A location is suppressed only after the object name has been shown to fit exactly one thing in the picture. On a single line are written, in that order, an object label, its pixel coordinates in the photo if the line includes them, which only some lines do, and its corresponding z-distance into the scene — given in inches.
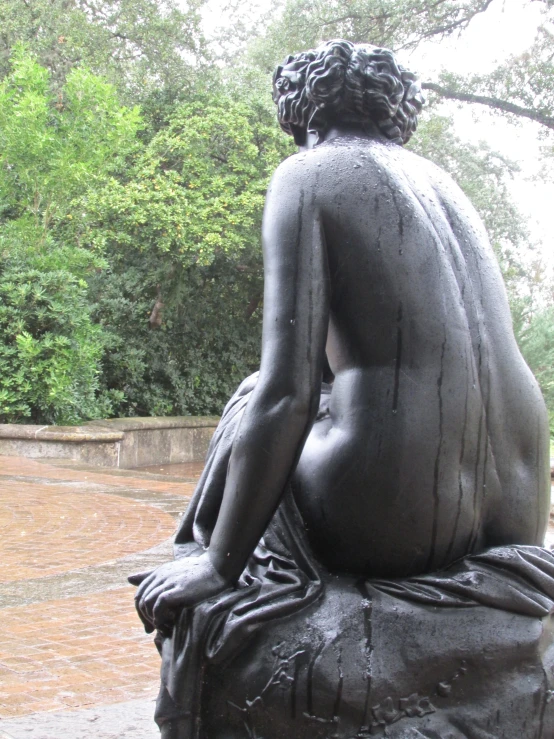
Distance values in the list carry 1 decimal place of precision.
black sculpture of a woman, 71.2
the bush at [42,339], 464.4
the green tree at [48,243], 467.8
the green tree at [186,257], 546.3
